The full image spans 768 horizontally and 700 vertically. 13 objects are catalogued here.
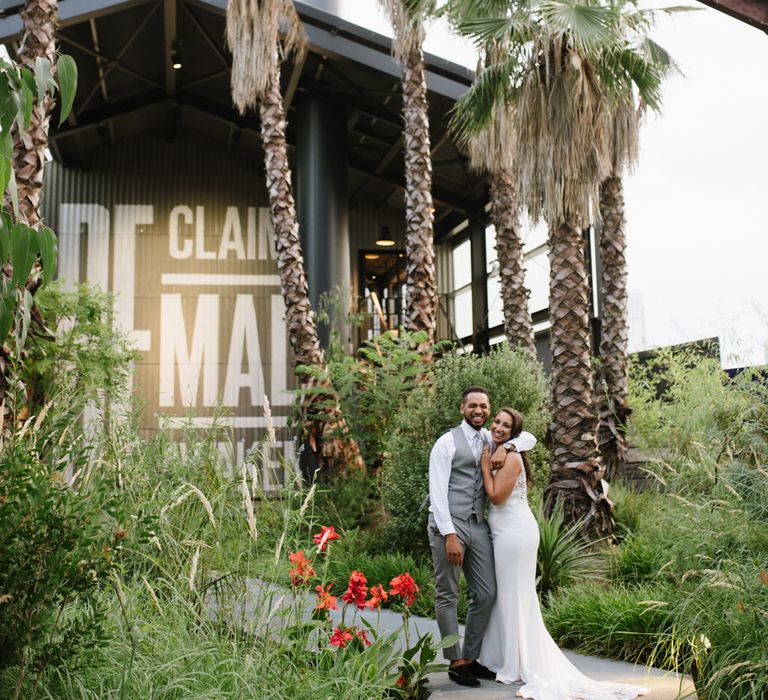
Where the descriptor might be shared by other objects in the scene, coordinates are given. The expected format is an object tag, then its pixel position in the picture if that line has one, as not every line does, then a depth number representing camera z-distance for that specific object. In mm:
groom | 5215
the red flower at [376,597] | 4371
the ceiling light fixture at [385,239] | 23383
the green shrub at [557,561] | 7168
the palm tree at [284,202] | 11438
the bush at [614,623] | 5418
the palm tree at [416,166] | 12164
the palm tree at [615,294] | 11867
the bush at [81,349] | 10602
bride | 4973
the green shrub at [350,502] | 10445
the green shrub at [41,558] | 3281
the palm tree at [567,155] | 8516
